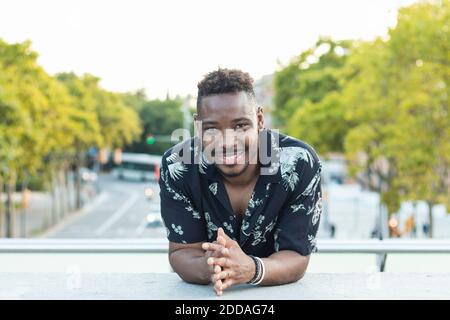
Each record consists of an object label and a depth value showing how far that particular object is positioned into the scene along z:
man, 2.99
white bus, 62.38
